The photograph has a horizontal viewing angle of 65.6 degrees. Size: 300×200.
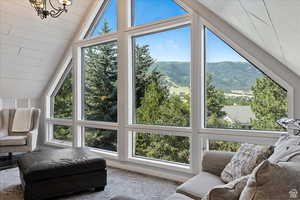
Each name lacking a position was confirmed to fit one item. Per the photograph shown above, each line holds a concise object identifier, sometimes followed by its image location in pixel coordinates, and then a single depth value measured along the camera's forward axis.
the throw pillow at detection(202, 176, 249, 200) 1.03
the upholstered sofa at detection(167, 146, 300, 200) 1.77
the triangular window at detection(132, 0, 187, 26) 3.61
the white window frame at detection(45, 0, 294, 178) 2.96
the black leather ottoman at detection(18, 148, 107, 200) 2.56
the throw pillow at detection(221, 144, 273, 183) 1.85
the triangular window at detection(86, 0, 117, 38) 4.38
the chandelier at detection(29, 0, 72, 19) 2.73
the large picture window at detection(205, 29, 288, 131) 2.86
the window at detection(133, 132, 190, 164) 3.50
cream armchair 4.28
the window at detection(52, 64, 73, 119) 5.27
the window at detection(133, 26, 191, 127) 3.53
